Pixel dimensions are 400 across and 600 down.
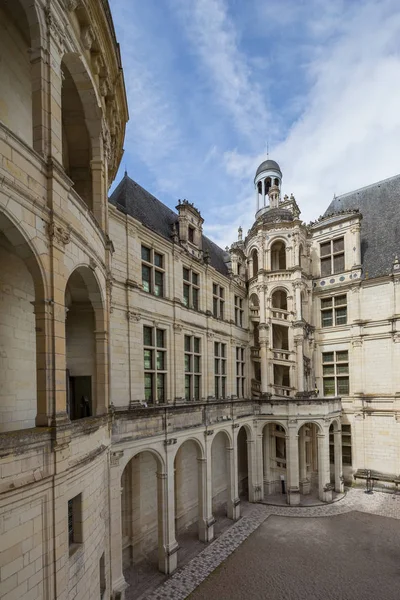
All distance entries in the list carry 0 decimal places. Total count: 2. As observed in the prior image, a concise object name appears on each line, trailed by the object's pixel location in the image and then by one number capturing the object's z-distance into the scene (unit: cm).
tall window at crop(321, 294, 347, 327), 2298
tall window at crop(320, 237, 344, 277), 2344
